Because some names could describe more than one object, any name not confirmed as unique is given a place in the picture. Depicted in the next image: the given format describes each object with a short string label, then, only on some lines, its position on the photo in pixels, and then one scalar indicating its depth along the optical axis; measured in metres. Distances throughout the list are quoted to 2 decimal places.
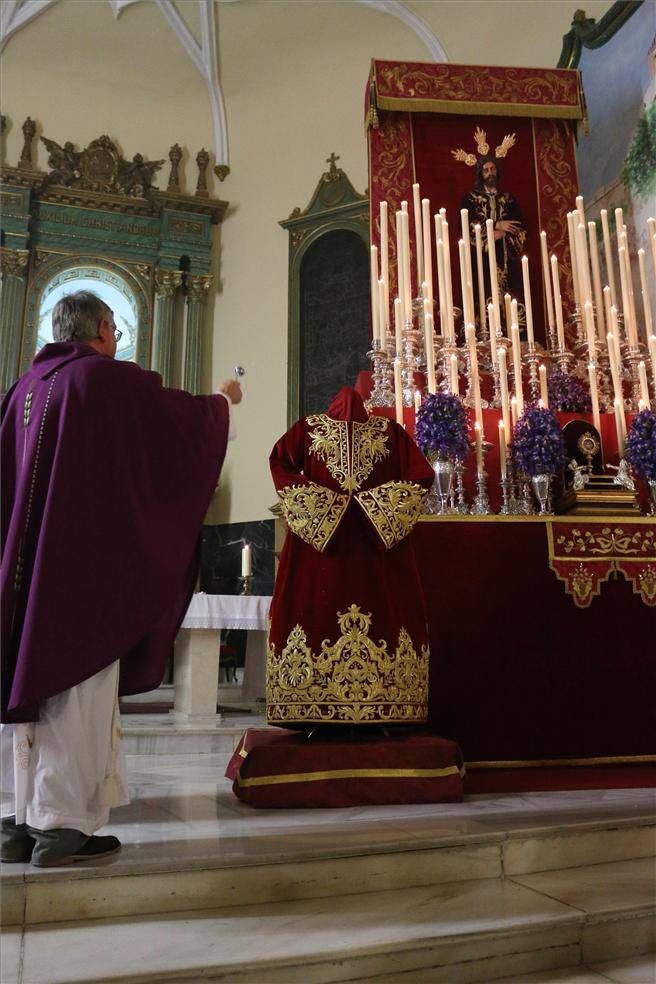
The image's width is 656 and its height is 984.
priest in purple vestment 2.20
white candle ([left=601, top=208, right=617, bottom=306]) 5.08
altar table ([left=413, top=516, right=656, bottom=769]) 3.58
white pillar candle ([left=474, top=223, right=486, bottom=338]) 5.04
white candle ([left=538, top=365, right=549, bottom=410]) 4.52
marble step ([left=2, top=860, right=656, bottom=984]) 1.77
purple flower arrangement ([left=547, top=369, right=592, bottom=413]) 4.79
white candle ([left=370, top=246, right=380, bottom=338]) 4.91
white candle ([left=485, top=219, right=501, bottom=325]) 4.78
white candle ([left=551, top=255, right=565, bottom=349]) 5.05
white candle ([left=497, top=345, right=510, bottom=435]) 4.18
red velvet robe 3.21
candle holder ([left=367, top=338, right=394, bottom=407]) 4.52
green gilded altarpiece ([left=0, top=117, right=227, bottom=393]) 10.49
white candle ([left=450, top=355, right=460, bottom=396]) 4.30
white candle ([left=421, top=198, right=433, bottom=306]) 4.74
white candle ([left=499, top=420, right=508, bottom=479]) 4.08
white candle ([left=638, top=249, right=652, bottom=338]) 4.86
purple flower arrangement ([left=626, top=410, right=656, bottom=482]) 4.09
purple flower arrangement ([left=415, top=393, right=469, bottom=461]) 3.93
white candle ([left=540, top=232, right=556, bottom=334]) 5.27
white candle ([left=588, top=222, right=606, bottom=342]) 5.04
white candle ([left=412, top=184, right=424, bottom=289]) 4.87
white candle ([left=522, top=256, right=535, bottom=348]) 4.84
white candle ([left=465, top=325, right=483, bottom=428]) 4.12
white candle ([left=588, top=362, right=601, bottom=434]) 4.44
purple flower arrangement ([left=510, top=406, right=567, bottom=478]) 3.96
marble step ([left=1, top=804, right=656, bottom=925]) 2.03
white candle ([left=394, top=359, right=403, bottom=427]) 4.18
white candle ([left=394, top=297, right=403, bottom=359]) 4.46
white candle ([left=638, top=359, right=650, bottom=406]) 4.48
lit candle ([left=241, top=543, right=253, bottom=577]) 6.92
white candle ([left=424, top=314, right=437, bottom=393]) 4.18
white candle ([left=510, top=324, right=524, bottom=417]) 4.30
